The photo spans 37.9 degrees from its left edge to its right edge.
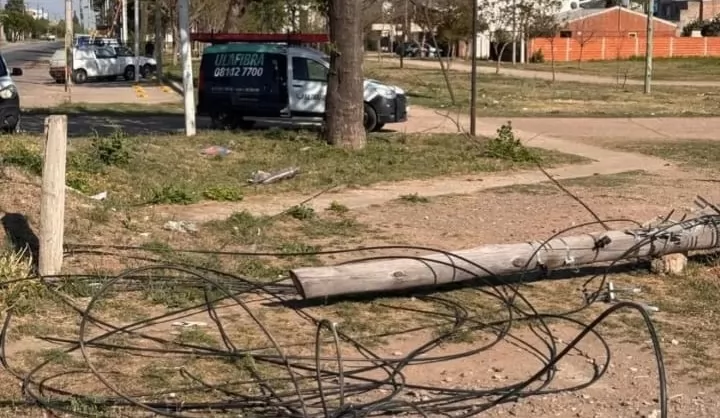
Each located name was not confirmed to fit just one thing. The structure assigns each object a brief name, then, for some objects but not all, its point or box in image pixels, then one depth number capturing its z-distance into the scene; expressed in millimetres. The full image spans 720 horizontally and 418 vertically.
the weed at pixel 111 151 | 13656
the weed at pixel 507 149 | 16734
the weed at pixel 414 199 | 12794
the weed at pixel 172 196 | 12188
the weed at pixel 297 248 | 9562
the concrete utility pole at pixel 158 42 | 43906
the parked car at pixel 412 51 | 81250
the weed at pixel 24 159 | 10780
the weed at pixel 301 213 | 11367
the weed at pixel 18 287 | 7258
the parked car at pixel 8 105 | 17203
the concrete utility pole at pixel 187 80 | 18562
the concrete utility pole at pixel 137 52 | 45375
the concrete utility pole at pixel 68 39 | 32463
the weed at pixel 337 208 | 11945
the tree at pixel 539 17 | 50094
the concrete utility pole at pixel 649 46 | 34091
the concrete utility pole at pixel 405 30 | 46394
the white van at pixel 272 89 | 21000
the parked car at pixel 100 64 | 43844
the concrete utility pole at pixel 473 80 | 18469
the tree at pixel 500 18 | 50841
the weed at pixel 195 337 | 6766
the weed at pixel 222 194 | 12695
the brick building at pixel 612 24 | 88875
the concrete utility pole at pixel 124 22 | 55844
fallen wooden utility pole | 7441
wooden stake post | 7930
